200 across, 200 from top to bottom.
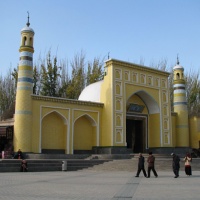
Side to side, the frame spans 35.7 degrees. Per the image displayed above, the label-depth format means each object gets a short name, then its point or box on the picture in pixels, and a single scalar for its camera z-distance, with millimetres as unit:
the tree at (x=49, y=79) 34000
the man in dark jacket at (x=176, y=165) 12693
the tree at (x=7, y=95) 34156
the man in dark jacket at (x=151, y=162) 12672
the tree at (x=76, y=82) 33875
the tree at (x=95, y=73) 34312
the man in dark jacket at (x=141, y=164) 12706
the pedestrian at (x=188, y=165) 13531
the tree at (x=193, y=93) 37125
